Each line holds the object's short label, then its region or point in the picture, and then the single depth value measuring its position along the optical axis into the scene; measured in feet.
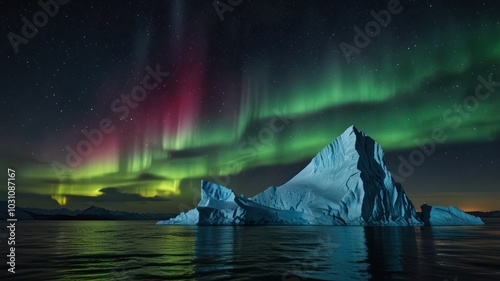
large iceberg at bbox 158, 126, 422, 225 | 270.26
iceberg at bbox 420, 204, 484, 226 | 312.83
